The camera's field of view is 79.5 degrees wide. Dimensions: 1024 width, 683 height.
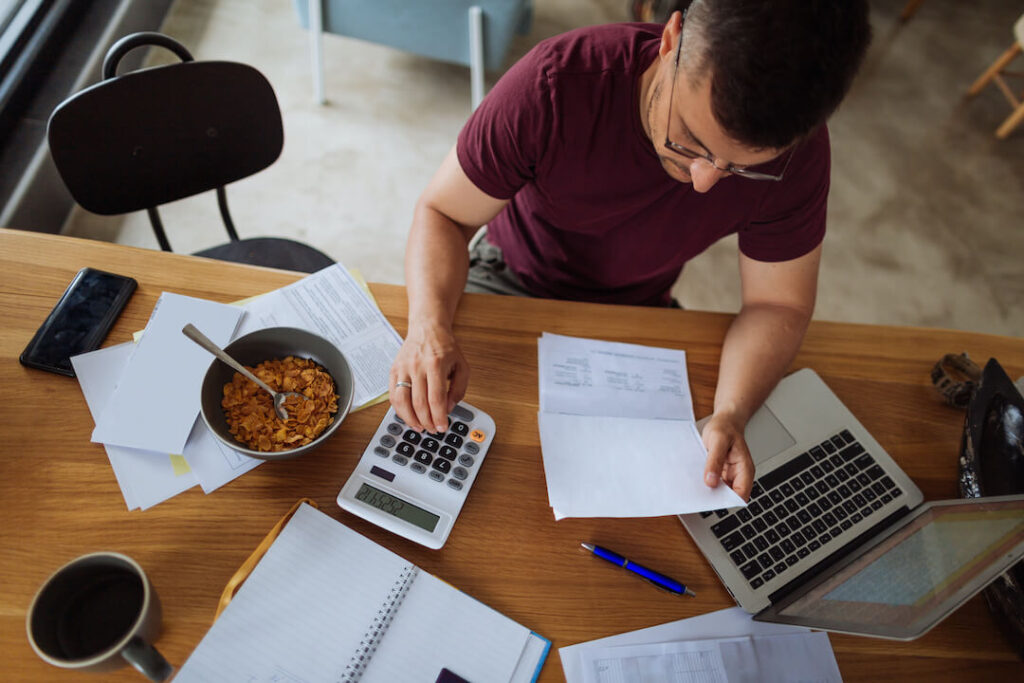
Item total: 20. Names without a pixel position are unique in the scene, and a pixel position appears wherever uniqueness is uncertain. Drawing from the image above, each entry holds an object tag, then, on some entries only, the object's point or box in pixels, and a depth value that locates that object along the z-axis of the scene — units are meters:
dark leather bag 0.78
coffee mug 0.54
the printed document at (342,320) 0.86
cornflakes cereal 0.75
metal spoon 0.69
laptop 0.68
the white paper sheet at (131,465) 0.73
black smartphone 0.79
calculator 0.74
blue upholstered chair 1.91
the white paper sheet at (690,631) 0.71
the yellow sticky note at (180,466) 0.75
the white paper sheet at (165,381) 0.76
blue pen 0.76
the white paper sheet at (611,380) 0.88
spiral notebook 0.65
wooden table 0.69
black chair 0.98
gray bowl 0.73
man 0.60
